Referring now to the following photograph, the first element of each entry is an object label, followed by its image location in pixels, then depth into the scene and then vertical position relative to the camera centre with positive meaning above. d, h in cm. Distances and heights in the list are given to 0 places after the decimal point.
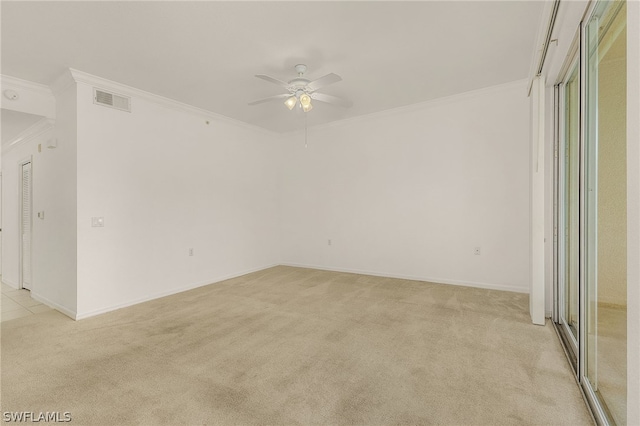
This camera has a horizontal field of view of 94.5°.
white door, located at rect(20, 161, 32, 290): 454 -23
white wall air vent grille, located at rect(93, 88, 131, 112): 348 +139
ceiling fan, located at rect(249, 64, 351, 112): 290 +131
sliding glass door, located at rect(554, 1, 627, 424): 151 -1
